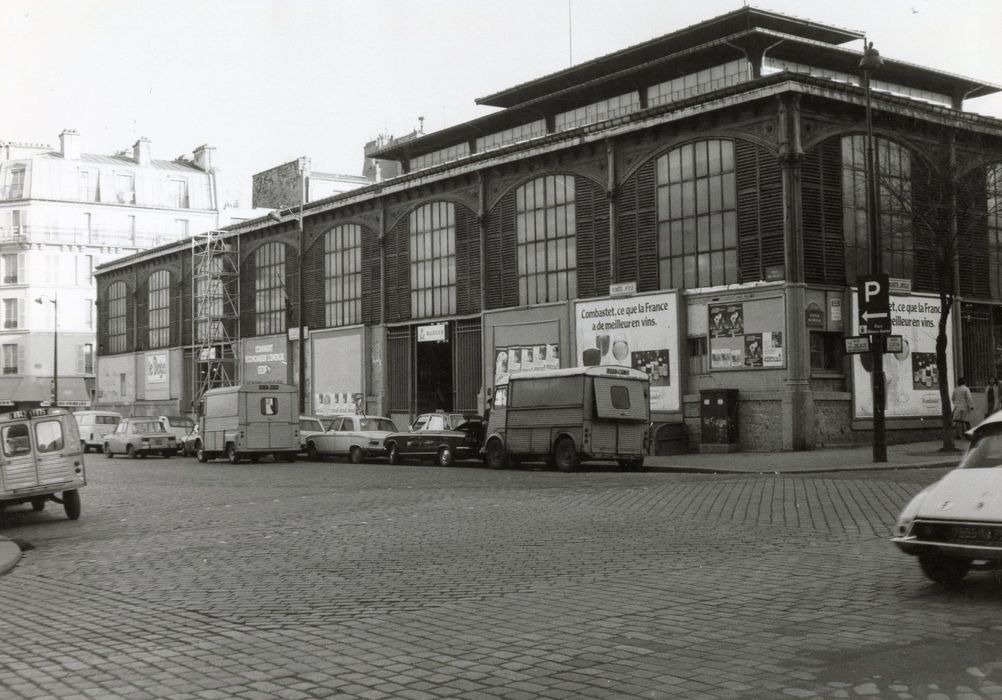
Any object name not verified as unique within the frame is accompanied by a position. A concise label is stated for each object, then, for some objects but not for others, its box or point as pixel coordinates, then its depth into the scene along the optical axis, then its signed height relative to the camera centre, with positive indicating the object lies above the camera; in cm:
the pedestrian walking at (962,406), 2716 -56
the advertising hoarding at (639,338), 3159 +171
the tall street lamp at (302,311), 4116 +343
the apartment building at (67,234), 7444 +1245
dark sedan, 2938 -134
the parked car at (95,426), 4550 -118
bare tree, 2547 +479
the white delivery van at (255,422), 3216 -80
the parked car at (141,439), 3950 -157
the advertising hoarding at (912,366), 3031 +60
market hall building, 2903 +495
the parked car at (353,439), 3256 -141
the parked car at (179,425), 4044 -111
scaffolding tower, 5403 +491
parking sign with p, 2266 +180
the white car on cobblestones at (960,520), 745 -101
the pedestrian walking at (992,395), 2791 -29
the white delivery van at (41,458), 1571 -90
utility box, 2903 -91
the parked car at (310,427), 3462 -107
